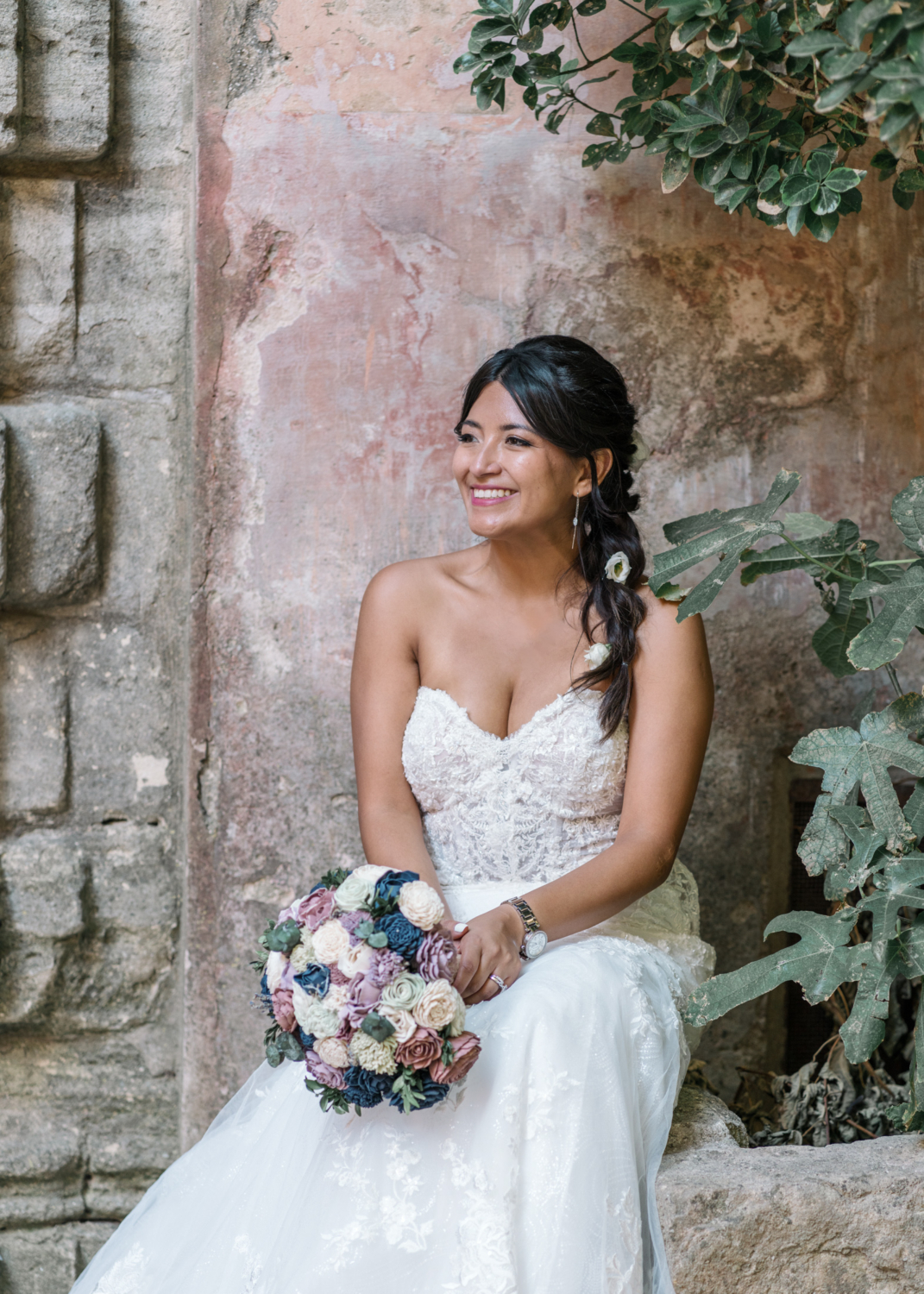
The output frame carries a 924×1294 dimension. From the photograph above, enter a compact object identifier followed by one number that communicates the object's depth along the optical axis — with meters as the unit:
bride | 3.16
